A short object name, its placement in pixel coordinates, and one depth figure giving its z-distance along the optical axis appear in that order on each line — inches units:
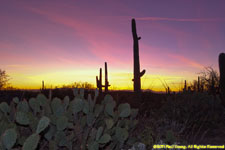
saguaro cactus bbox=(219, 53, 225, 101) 310.7
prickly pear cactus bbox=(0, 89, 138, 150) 86.2
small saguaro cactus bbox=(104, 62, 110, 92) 767.7
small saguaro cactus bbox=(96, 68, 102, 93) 776.0
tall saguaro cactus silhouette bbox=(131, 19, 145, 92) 512.4
